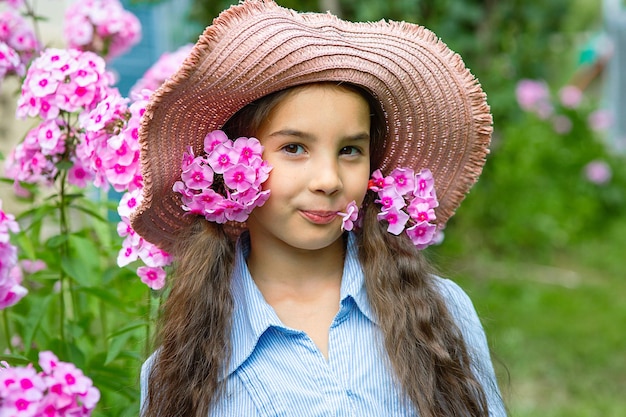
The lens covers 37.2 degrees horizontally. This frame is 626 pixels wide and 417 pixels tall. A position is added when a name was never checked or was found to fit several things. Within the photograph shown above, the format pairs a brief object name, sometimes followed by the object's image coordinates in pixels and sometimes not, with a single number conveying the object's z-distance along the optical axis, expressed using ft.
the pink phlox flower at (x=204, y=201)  6.45
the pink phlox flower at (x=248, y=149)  6.28
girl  6.21
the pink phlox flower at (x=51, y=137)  7.32
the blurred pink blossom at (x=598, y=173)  22.97
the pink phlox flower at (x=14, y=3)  8.89
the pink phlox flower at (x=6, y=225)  5.77
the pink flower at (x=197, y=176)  6.46
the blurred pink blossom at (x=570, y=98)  25.35
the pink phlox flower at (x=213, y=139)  6.51
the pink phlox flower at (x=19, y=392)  5.89
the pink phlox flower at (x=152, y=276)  7.07
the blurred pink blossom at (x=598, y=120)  24.84
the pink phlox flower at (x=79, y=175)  7.54
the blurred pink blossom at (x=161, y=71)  8.91
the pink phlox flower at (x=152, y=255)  7.02
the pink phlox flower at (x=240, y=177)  6.21
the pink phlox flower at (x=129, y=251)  7.00
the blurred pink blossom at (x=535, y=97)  21.56
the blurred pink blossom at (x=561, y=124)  24.57
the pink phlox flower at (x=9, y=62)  7.52
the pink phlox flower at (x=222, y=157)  6.34
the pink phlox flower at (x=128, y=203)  6.77
